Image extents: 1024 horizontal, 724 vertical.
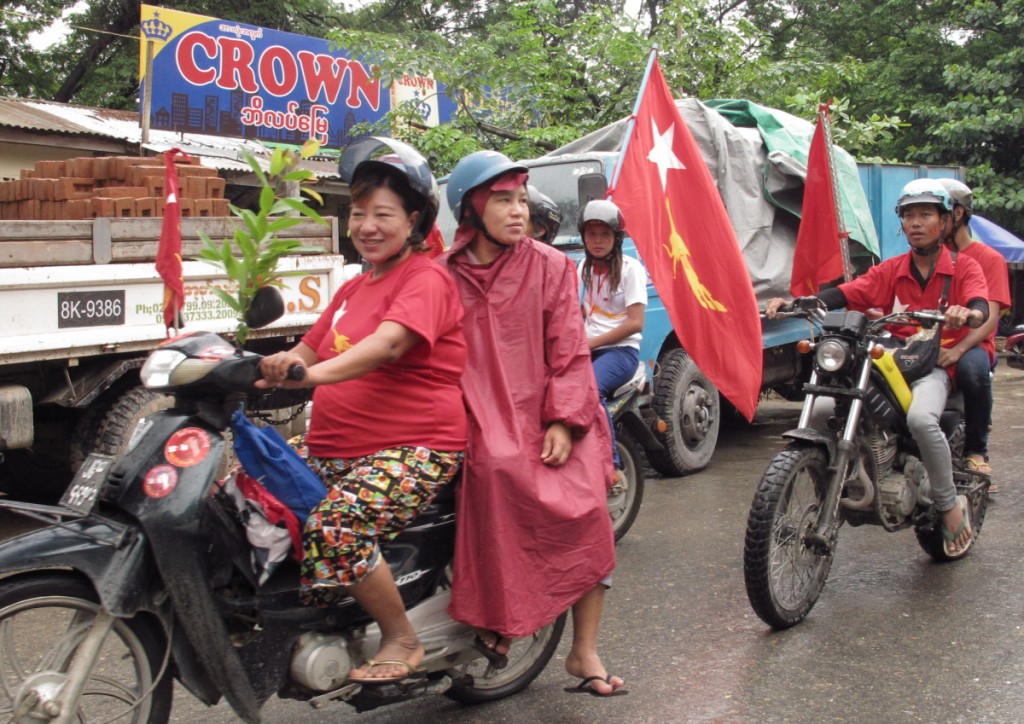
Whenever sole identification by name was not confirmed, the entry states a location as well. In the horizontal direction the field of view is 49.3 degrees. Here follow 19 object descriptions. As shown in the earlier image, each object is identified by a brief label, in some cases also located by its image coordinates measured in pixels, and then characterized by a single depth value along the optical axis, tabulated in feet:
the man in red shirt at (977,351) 16.53
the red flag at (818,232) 24.06
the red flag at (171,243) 18.39
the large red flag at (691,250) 18.10
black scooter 8.62
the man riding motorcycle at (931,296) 15.52
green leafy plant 8.91
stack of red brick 22.06
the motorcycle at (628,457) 18.51
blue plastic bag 9.46
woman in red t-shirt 9.60
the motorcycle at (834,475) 13.99
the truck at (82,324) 19.22
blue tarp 44.83
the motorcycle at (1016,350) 26.71
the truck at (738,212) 24.62
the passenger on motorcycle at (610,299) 18.44
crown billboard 45.70
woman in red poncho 10.46
